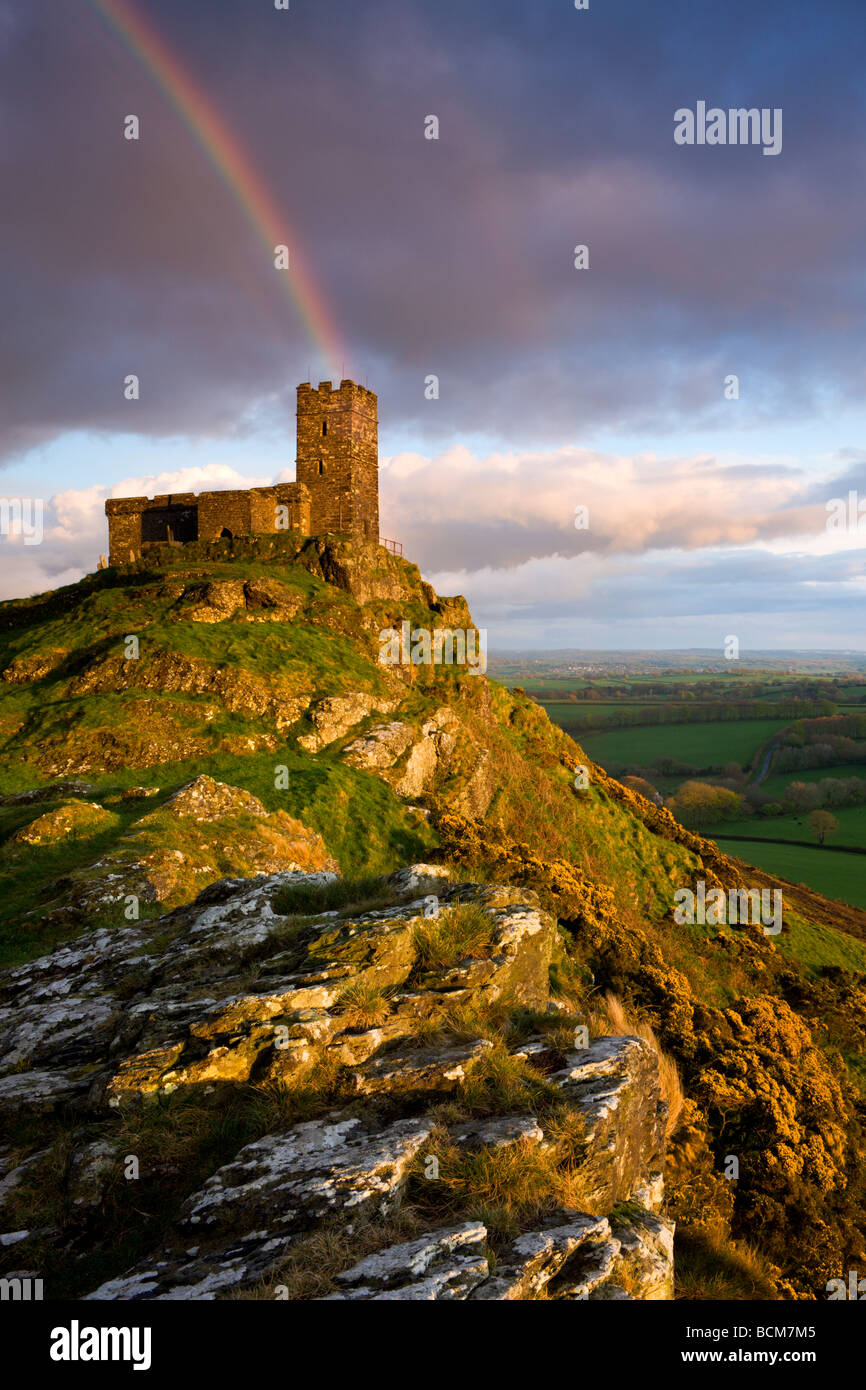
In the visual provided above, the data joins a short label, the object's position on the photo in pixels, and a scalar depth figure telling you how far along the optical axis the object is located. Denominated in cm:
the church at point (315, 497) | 4028
